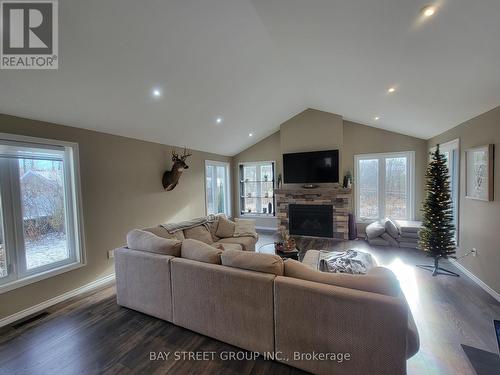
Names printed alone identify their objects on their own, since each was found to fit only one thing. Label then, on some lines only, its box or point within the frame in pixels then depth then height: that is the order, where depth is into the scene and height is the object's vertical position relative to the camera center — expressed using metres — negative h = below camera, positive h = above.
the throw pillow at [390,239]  4.80 -1.42
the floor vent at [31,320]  2.41 -1.55
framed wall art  2.78 +0.00
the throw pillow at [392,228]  4.76 -1.18
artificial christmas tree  3.42 -0.70
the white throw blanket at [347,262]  2.38 -1.01
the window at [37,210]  2.52 -0.33
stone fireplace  5.48 -0.90
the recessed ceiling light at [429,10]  1.62 +1.23
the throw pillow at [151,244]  2.43 -0.72
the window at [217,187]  6.20 -0.22
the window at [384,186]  5.27 -0.26
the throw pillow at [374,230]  4.88 -1.23
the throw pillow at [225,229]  4.21 -0.96
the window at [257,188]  6.84 -0.30
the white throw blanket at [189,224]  3.51 -0.76
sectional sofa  1.46 -1.04
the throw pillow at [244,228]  4.23 -0.98
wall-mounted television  5.50 +0.27
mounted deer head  4.45 +0.15
